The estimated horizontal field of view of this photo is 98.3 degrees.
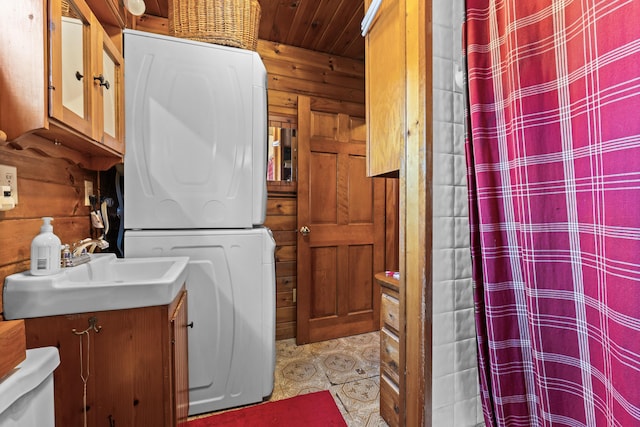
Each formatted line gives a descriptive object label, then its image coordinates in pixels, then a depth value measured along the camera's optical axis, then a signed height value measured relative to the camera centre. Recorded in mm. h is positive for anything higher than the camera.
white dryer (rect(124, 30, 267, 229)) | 1431 +481
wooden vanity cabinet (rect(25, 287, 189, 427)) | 891 -469
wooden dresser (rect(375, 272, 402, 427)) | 1338 -653
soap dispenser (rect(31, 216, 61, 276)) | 933 -87
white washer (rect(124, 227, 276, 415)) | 1487 -484
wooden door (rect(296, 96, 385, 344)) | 2381 -94
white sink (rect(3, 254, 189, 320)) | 863 -222
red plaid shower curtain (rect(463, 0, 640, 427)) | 534 +15
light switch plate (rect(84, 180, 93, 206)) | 1410 +179
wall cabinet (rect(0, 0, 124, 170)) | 791 +496
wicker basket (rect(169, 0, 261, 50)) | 1560 +1155
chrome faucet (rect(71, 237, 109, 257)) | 1143 -86
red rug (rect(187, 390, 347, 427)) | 1492 -1089
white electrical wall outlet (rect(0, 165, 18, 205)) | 875 +164
